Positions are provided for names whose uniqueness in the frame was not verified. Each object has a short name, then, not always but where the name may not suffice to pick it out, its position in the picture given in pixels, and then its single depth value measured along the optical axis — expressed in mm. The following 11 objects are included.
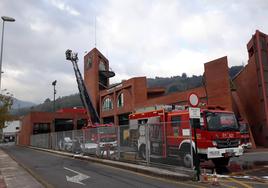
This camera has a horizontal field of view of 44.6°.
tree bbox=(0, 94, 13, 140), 26312
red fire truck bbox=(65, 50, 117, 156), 18562
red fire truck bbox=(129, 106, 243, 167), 13227
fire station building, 33906
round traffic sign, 11430
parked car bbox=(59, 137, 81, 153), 25172
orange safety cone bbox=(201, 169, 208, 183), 10735
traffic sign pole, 11320
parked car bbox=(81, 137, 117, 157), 18438
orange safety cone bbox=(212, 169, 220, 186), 10071
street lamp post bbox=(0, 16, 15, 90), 21281
